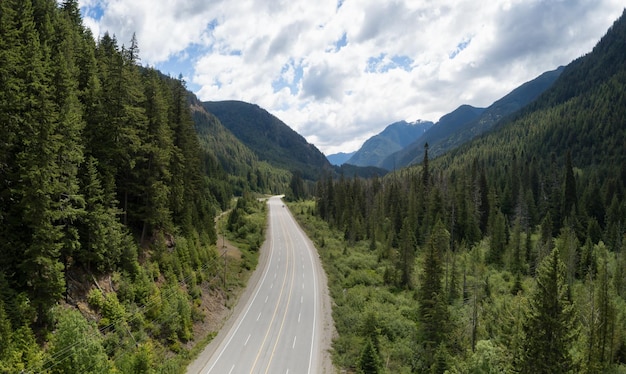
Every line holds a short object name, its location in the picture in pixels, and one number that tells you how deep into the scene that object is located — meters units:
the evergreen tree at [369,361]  29.72
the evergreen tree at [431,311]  34.25
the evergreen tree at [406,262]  57.06
